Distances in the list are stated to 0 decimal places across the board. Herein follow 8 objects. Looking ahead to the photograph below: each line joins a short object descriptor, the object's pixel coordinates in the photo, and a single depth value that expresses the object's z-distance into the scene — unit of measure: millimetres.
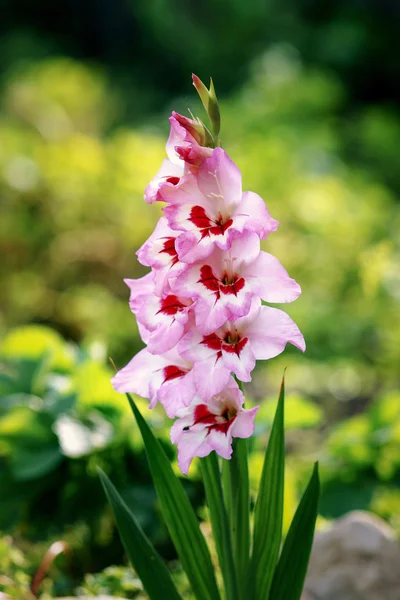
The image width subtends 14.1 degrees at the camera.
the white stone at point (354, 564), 1943
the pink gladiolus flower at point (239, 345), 1448
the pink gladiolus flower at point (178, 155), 1450
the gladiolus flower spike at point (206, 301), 1450
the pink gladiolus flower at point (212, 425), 1470
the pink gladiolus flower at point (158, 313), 1463
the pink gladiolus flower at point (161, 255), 1479
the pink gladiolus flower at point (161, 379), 1466
